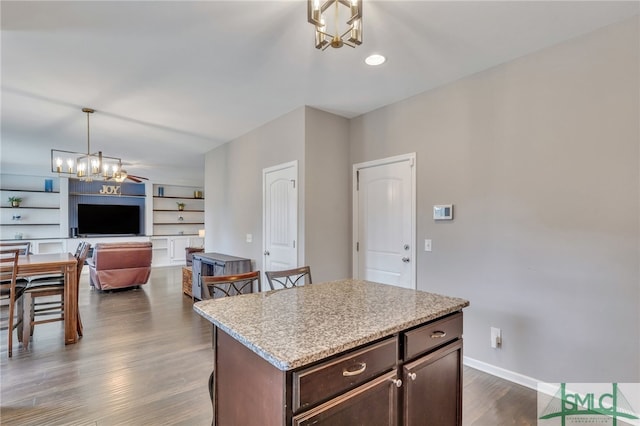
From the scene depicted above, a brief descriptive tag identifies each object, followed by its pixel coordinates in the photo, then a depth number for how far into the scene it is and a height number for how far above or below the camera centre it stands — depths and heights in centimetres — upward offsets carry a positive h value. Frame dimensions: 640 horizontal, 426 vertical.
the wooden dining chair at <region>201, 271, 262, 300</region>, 197 -43
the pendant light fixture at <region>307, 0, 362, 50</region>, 137 +88
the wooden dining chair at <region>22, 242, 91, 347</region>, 335 -79
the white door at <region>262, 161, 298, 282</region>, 386 +0
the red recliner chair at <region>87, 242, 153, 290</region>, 563 -89
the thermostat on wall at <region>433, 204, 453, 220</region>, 303 +3
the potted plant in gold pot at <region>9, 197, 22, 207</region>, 752 +41
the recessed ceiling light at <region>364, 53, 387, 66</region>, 260 +132
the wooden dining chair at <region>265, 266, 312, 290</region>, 232 -44
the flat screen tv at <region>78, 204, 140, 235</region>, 830 -5
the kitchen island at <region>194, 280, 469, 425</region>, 111 -58
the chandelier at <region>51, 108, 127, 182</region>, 427 +69
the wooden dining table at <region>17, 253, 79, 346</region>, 330 -73
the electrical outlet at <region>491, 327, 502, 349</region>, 268 -105
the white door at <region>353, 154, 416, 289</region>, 341 -6
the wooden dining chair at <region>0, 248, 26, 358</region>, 306 -72
